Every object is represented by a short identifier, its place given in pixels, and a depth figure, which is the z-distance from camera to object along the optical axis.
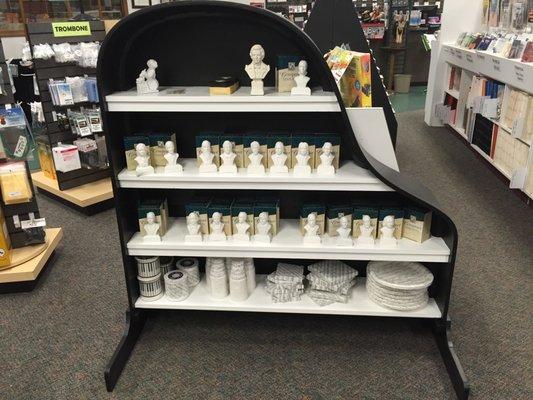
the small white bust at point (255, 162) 1.97
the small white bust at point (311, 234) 2.04
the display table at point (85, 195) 3.81
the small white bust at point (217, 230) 2.04
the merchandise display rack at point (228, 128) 1.85
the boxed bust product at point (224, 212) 2.07
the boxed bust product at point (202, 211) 2.09
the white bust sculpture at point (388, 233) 1.97
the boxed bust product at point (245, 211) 2.06
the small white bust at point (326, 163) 1.94
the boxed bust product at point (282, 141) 1.99
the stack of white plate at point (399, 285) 2.03
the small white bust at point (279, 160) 1.94
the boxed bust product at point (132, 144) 2.01
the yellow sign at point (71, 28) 3.65
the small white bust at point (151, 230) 2.08
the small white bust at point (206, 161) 1.97
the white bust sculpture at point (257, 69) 1.88
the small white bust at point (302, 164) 1.94
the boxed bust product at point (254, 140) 2.00
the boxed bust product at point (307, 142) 1.99
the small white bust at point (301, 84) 1.86
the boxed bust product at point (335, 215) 2.08
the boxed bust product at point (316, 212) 2.07
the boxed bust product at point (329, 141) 1.99
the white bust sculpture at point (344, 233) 2.02
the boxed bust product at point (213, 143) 2.02
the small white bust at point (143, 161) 1.97
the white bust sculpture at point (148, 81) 1.95
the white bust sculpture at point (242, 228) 2.03
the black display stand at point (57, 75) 3.62
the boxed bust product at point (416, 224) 1.99
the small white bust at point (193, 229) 2.07
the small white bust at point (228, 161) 1.97
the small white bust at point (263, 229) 2.04
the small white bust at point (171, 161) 2.00
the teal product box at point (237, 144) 2.02
